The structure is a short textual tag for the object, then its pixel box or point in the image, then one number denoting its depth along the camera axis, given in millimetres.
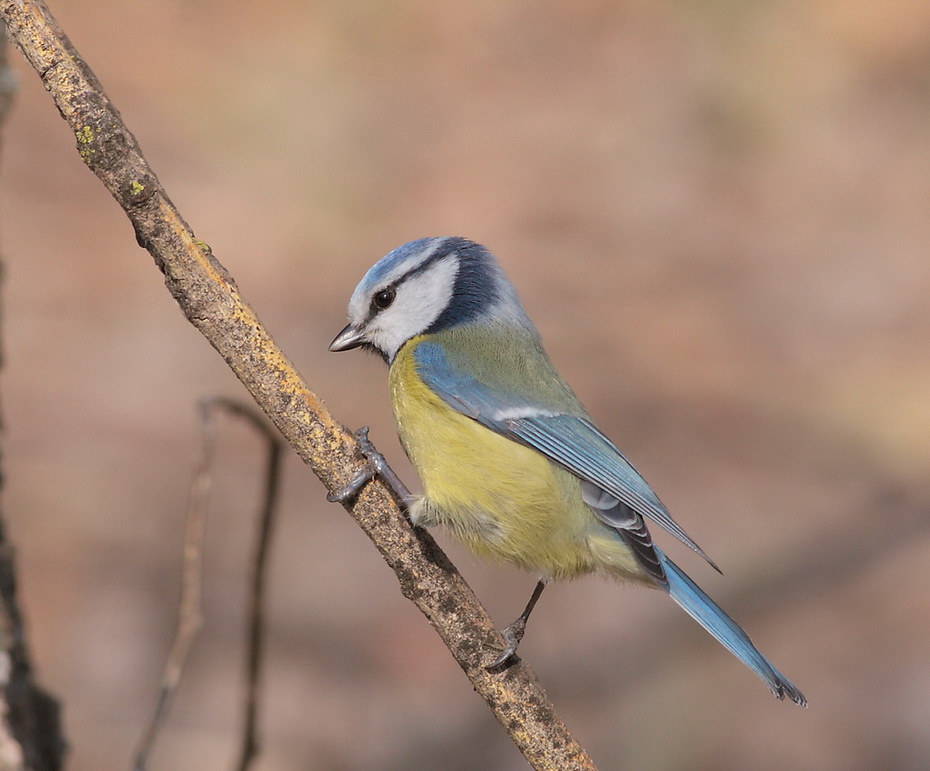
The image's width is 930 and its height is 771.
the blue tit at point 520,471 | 4613
